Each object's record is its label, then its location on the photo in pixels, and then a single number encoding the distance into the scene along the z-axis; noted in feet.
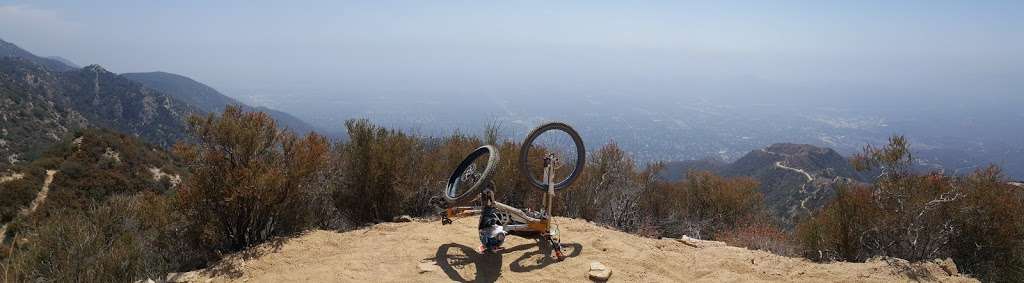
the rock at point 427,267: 20.10
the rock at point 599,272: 19.27
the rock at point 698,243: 25.06
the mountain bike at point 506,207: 22.29
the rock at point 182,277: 20.31
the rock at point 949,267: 20.78
